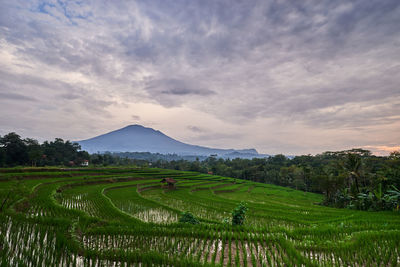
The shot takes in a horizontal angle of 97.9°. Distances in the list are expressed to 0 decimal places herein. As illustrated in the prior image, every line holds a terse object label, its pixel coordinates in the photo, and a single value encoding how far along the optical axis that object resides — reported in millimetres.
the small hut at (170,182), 26984
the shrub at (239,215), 8211
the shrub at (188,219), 8570
